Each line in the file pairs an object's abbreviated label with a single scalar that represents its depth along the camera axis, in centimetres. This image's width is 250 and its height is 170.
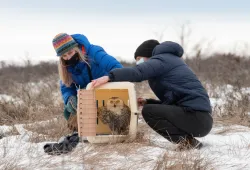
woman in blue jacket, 784
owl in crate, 691
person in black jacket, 679
